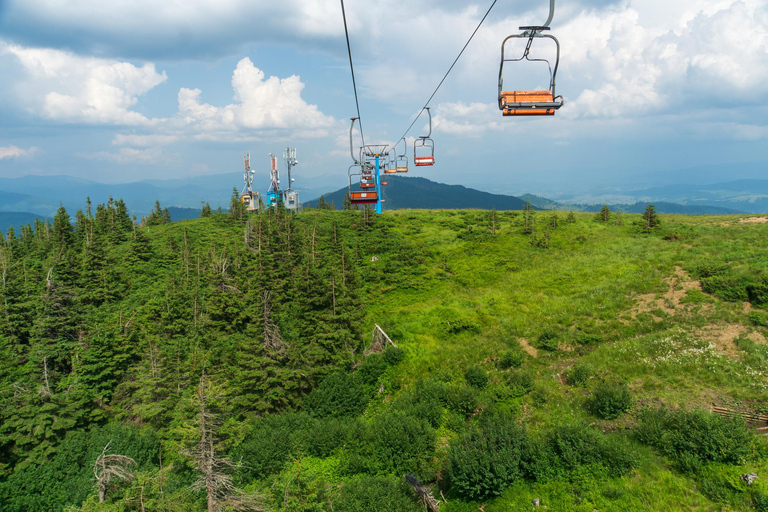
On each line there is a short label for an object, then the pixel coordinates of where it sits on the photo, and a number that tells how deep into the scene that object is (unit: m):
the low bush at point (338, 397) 24.78
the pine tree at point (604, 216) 55.53
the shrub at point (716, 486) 12.28
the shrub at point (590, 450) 14.33
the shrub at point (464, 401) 20.97
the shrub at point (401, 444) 17.69
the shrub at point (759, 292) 23.89
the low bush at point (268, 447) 19.17
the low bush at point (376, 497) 14.62
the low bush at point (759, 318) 21.80
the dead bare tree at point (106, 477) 15.44
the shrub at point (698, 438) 13.50
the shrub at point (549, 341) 25.30
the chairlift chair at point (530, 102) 13.80
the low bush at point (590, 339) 25.06
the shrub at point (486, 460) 14.96
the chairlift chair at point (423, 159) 32.97
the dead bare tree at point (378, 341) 30.12
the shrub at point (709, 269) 28.81
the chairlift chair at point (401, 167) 37.90
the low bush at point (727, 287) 25.33
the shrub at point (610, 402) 17.95
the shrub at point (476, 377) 22.81
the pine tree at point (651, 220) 46.93
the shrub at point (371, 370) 26.92
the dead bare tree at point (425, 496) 15.95
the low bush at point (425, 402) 20.62
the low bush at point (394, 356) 27.56
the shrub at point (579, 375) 21.00
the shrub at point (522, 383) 21.15
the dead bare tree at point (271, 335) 28.30
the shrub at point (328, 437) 20.12
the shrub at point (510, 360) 24.12
